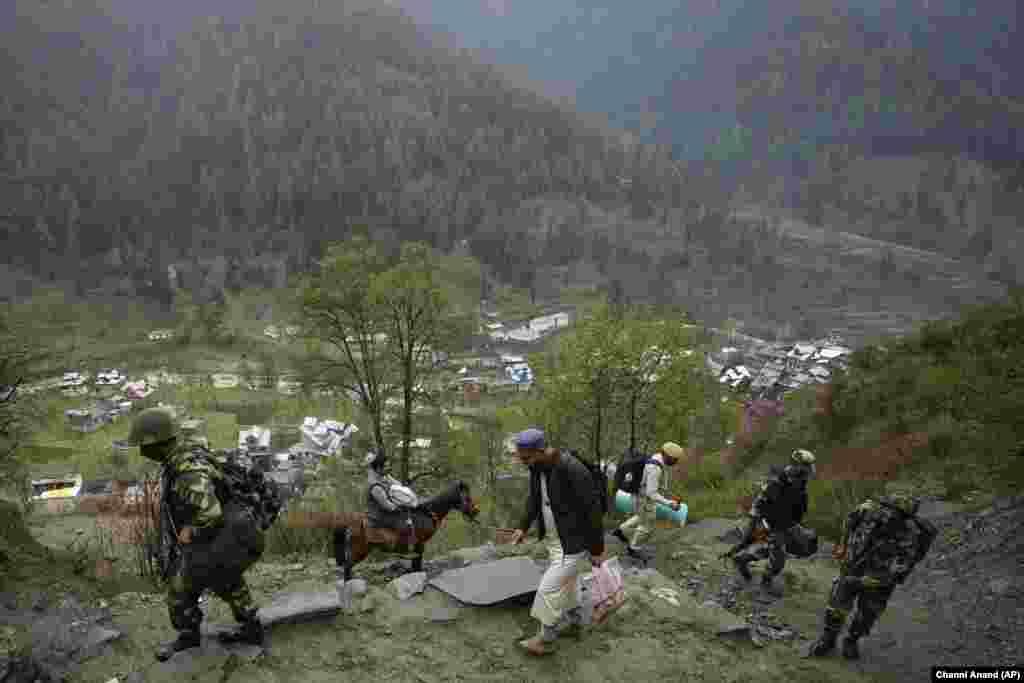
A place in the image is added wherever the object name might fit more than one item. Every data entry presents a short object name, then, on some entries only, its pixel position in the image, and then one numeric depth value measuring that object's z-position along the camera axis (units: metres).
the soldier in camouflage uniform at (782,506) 8.57
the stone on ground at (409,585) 7.26
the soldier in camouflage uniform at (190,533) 5.02
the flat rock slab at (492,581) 7.01
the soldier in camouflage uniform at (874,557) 6.43
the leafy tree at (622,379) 17.80
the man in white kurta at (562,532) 5.74
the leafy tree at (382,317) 18.11
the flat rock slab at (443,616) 6.87
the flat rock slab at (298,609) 6.32
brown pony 7.87
